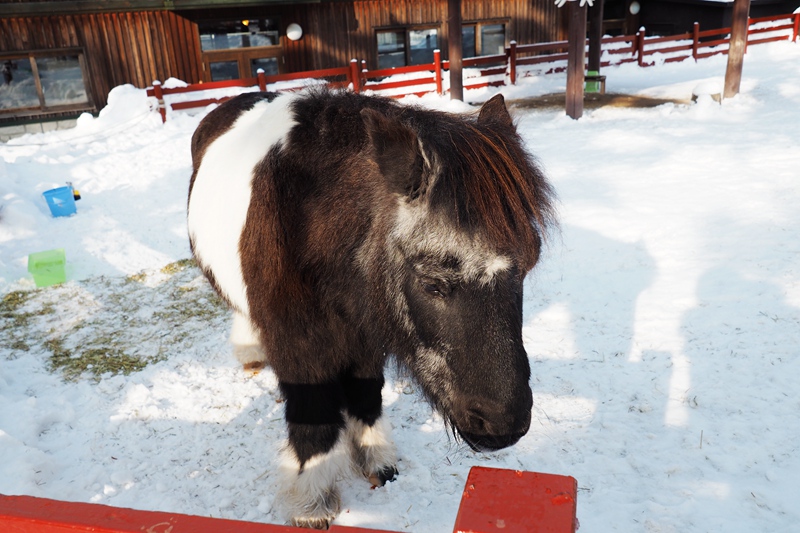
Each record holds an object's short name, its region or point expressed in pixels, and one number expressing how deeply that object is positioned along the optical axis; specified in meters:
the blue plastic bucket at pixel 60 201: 7.51
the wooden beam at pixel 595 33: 14.90
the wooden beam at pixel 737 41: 11.05
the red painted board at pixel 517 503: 0.84
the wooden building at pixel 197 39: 13.34
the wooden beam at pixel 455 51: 12.11
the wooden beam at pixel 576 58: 10.41
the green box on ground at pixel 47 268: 5.66
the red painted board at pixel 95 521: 0.94
